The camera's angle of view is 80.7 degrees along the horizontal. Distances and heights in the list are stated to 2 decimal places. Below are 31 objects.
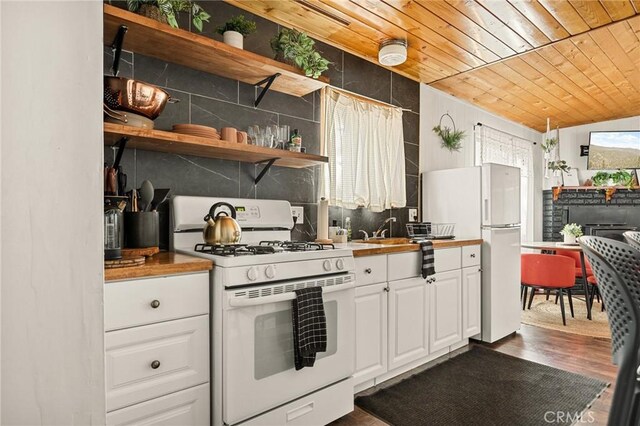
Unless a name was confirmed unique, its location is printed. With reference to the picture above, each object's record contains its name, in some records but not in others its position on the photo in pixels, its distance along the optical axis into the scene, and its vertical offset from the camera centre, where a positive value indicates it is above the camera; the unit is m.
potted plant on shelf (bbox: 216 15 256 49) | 2.14 +1.06
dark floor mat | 2.08 -1.15
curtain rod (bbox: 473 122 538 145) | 4.67 +1.07
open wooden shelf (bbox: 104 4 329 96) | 1.79 +0.87
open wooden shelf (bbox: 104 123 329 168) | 1.77 +0.35
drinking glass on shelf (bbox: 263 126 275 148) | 2.39 +0.47
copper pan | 1.75 +0.55
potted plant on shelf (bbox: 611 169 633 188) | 5.36 +0.46
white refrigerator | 3.31 -0.09
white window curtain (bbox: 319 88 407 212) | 3.00 +0.49
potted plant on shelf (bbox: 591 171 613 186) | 5.55 +0.45
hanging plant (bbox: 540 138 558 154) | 3.98 +0.73
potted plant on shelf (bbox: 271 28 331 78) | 2.34 +0.99
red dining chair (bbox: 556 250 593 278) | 4.39 -0.58
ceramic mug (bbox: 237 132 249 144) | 2.22 +0.44
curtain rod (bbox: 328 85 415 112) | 3.07 +0.99
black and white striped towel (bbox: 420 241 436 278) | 2.67 -0.34
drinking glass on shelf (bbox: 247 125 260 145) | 2.39 +0.49
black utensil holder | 1.76 -0.09
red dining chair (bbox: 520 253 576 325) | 3.77 -0.64
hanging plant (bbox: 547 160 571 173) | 4.46 +0.52
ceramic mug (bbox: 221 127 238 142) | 2.13 +0.44
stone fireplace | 5.39 -0.02
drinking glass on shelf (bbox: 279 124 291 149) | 2.52 +0.51
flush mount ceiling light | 2.95 +1.26
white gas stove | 1.63 -0.54
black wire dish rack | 3.24 -0.19
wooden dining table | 4.02 -0.43
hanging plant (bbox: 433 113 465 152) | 4.10 +0.81
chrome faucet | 3.32 -0.15
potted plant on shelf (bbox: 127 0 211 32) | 1.86 +1.01
